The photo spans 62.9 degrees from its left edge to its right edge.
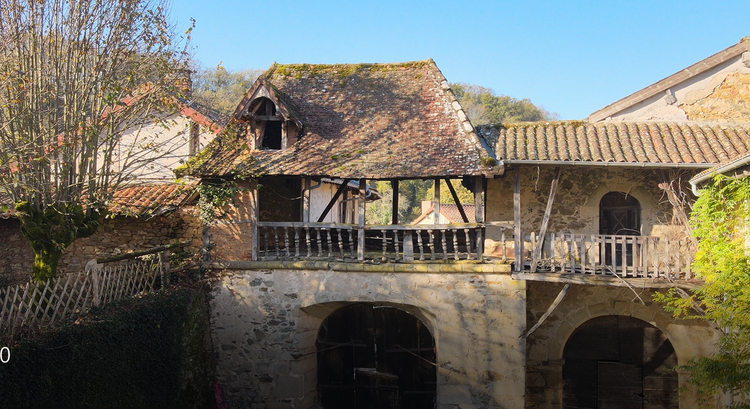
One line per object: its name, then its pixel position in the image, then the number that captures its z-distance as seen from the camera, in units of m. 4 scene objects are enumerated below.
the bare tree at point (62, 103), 9.35
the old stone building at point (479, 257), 11.18
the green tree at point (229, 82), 34.41
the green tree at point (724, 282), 8.73
